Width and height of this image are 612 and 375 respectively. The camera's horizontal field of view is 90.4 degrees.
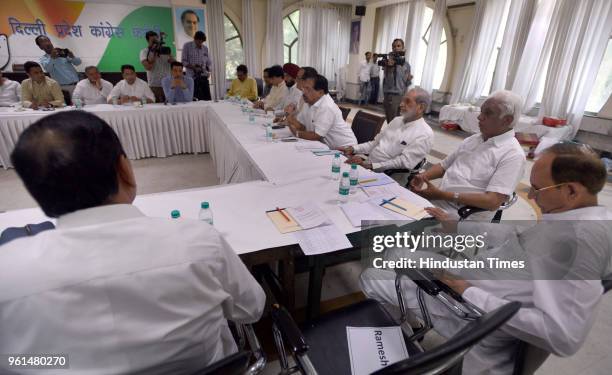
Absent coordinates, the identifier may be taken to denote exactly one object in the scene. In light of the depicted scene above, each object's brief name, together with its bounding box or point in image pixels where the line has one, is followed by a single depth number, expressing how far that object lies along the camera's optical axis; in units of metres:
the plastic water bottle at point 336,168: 2.00
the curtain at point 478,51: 6.03
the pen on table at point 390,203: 1.59
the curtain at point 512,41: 5.47
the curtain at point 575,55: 4.55
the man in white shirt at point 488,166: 1.79
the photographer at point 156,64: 5.10
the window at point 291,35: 8.87
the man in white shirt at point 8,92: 4.18
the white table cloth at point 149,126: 3.63
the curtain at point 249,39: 7.97
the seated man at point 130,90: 4.33
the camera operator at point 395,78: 5.71
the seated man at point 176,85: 4.45
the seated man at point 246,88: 5.34
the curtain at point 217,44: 7.52
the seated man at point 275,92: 4.50
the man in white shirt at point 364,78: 8.70
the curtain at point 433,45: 6.91
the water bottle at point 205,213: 1.38
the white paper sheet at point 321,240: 1.27
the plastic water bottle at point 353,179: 1.81
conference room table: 1.31
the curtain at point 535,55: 5.22
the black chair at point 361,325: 0.65
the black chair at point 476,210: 1.79
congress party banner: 6.42
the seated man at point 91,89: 4.33
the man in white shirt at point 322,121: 2.95
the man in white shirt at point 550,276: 0.85
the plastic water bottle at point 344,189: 1.67
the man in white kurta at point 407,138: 2.37
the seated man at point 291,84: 4.31
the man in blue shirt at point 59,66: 4.93
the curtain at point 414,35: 7.57
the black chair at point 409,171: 2.40
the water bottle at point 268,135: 2.86
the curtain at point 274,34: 8.15
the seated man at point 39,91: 3.91
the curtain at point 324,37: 8.91
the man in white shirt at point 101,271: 0.55
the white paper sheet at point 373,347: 1.04
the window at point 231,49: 8.09
